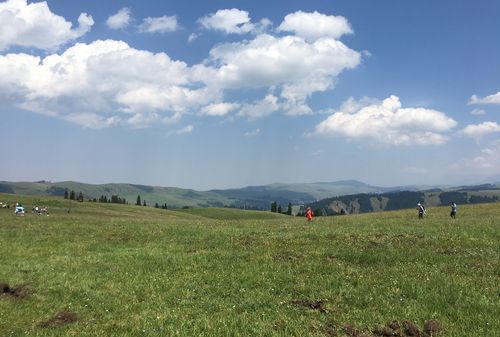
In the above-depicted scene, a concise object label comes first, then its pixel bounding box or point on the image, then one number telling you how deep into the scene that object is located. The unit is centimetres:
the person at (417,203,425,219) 5648
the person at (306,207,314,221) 5580
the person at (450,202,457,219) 5963
